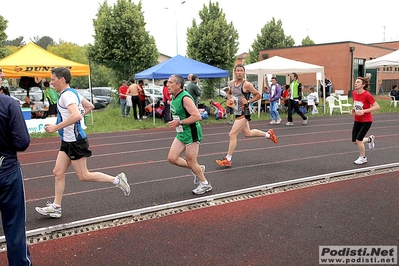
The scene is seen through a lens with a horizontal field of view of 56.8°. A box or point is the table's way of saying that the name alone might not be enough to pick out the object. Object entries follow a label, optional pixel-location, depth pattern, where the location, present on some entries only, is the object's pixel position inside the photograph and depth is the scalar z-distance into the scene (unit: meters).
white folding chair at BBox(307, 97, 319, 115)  18.86
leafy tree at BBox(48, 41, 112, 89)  35.69
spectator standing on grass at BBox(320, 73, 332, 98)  25.02
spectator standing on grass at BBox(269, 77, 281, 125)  15.23
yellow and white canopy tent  13.60
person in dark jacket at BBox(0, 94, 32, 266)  2.92
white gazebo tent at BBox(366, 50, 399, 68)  20.64
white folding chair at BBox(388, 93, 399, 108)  21.50
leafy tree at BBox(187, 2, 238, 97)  27.73
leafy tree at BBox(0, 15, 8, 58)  20.89
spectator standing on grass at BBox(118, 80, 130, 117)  17.95
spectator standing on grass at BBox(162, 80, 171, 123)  15.91
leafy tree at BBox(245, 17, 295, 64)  39.78
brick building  31.64
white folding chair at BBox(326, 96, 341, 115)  18.62
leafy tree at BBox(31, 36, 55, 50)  99.15
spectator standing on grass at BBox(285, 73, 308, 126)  14.24
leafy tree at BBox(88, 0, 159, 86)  22.94
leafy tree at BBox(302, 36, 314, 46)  54.31
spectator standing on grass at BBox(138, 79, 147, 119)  17.52
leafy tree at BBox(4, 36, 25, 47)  90.96
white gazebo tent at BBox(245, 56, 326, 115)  17.89
